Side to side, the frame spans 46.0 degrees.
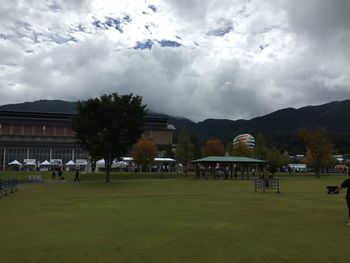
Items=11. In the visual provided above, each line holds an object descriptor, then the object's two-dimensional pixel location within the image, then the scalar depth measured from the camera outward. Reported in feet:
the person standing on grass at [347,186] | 42.86
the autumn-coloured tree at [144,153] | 256.11
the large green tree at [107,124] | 147.74
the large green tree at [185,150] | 256.93
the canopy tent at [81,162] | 273.75
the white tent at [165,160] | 269.23
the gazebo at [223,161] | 190.79
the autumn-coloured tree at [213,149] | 307.46
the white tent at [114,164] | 235.61
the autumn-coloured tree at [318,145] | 223.30
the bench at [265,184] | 98.27
